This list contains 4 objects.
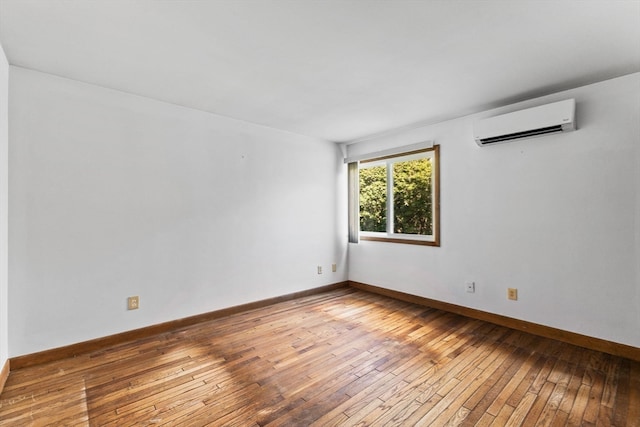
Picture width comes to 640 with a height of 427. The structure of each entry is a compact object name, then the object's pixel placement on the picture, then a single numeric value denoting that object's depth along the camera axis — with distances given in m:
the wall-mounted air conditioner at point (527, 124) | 2.63
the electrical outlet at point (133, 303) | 2.81
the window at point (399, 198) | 3.89
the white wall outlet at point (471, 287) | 3.42
